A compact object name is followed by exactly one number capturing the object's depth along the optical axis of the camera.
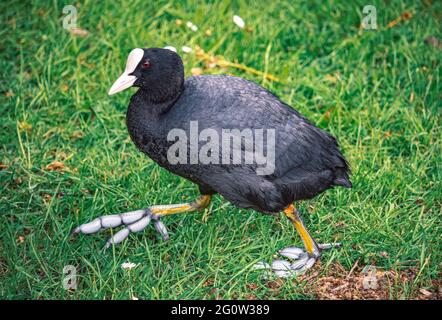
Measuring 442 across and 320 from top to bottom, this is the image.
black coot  6.90
